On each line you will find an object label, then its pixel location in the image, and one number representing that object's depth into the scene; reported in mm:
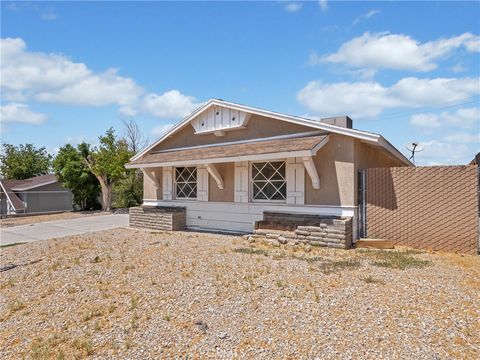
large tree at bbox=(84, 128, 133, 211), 20656
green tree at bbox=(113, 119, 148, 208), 21172
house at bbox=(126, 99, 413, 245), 8945
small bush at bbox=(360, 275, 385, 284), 5176
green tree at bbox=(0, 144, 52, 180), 36562
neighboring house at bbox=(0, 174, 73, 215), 22234
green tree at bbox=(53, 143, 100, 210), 22359
